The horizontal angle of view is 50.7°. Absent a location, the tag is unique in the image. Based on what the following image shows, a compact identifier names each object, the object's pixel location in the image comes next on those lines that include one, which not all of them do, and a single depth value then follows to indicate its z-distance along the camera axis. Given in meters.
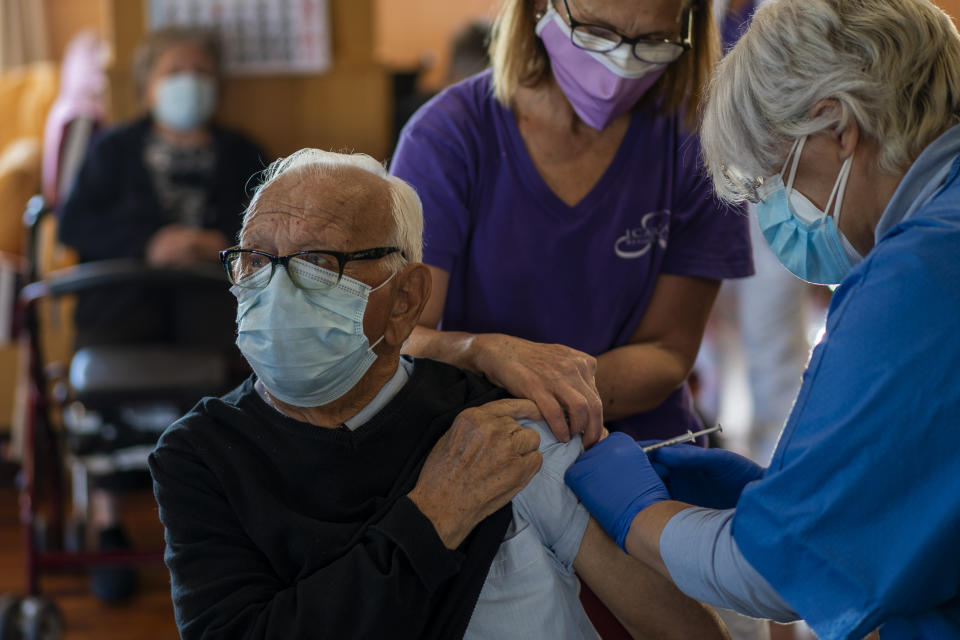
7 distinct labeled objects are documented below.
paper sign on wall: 3.64
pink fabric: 4.47
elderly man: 1.24
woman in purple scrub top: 1.62
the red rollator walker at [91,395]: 2.62
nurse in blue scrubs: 1.00
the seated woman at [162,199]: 3.30
